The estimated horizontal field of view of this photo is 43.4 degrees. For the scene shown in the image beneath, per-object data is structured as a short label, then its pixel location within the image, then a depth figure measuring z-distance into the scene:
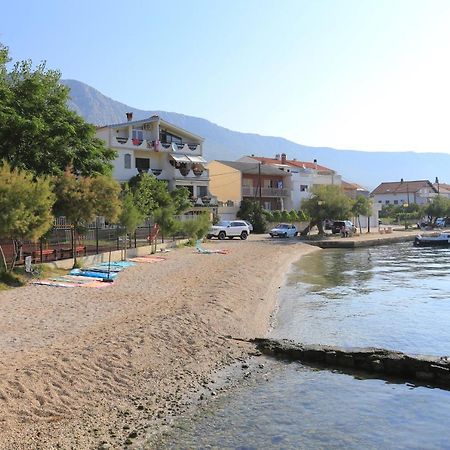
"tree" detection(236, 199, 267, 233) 65.50
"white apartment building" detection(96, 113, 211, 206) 57.41
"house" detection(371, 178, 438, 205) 129.25
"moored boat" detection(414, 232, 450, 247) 59.07
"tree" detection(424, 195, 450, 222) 91.38
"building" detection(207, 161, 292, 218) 74.06
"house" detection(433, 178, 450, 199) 138.05
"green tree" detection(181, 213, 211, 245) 42.06
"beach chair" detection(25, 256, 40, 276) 21.56
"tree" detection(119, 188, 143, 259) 30.45
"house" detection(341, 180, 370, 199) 95.46
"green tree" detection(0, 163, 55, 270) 18.34
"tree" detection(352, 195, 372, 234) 68.62
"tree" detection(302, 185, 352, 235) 59.06
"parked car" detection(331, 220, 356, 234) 64.03
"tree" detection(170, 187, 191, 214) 50.94
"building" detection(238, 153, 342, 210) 80.88
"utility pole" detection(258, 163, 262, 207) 70.38
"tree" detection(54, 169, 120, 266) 24.42
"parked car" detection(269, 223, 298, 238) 57.45
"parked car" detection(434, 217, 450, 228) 92.44
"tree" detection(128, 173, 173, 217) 36.95
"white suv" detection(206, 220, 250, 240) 52.81
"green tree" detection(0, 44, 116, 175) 26.61
